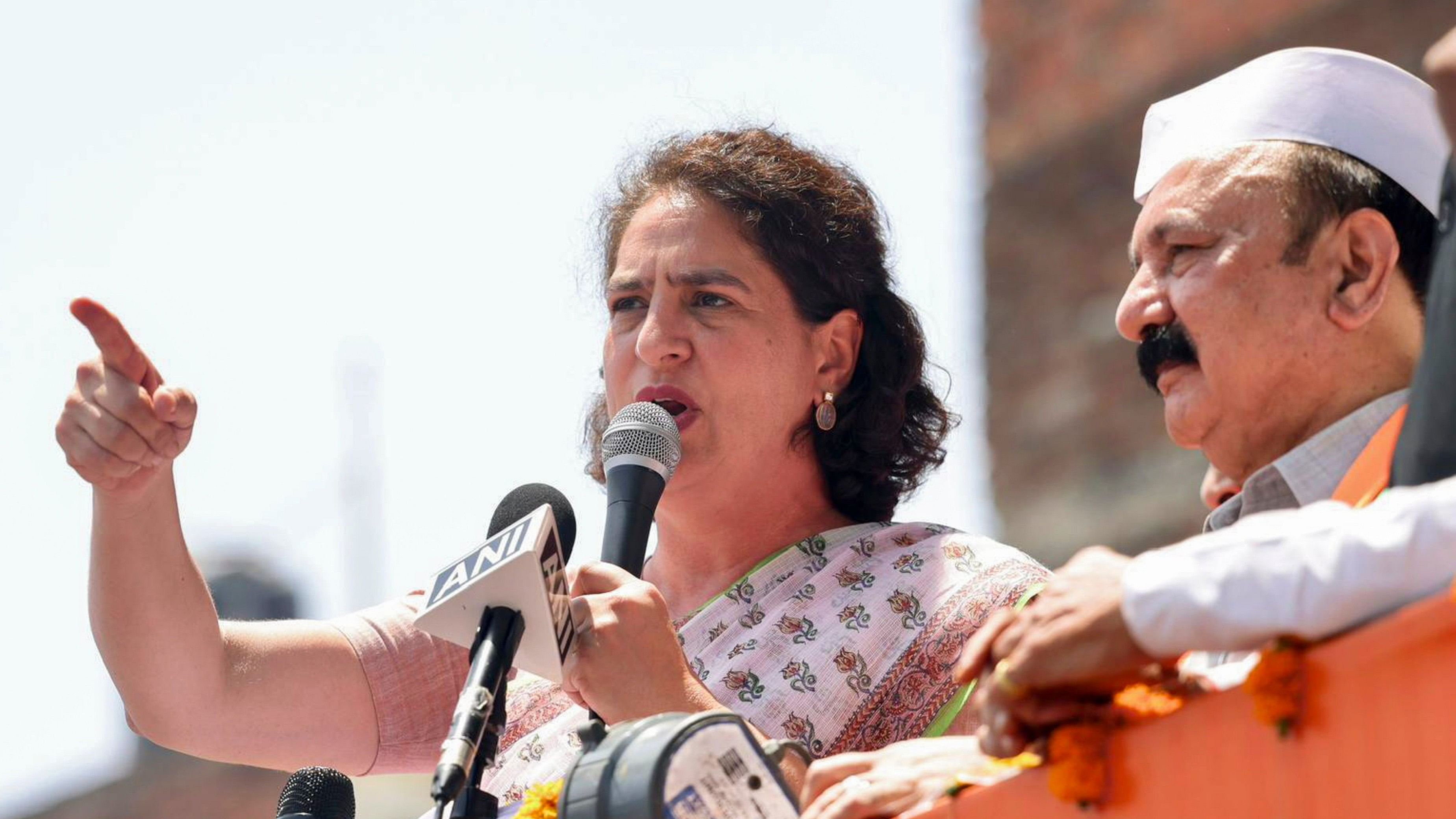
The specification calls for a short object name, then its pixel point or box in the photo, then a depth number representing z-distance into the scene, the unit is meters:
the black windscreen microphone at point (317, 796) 6.98
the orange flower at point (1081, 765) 4.91
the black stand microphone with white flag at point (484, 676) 5.66
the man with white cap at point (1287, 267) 7.00
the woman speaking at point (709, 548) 7.33
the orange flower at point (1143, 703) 4.84
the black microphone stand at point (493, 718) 5.91
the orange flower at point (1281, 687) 4.51
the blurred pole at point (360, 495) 39.37
